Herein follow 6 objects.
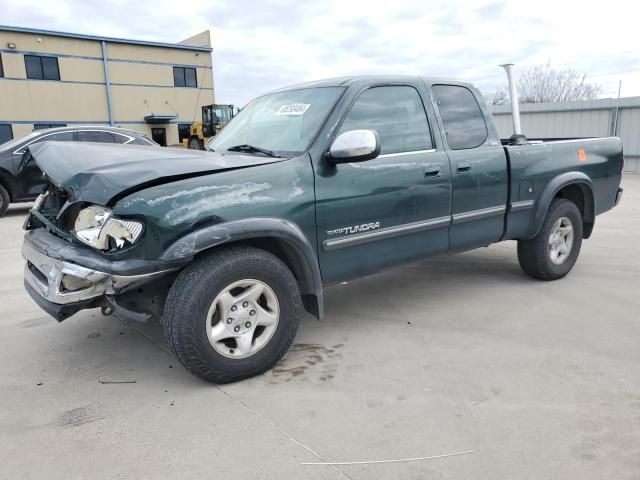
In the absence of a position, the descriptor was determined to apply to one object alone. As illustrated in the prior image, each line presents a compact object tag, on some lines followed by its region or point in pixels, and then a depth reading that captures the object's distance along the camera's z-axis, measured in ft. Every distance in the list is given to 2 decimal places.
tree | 137.69
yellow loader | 92.12
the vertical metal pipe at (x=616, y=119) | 54.02
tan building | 88.02
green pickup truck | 9.16
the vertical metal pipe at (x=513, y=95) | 18.61
